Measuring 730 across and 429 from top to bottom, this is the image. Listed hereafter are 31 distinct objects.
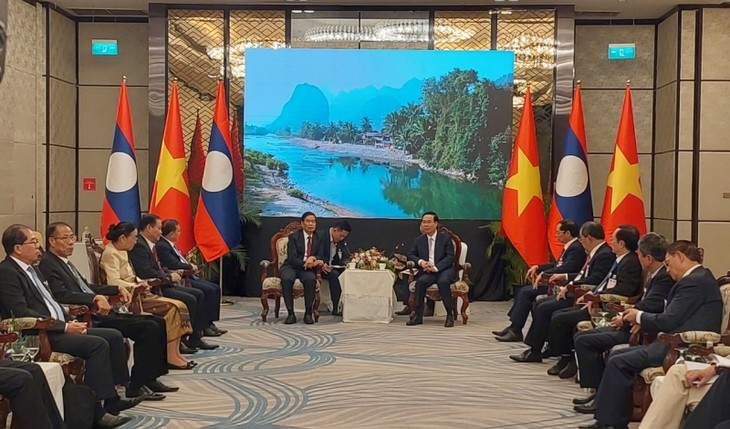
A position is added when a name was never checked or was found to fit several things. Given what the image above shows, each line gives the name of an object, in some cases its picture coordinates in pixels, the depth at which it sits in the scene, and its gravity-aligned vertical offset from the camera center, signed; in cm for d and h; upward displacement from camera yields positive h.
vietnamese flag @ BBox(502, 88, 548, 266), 972 -3
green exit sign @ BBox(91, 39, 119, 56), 1184 +201
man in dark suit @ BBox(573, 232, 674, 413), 553 -88
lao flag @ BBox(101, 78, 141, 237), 918 +7
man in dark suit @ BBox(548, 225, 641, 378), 637 -67
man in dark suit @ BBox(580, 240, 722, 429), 489 -69
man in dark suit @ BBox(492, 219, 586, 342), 794 -70
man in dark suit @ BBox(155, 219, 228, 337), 809 -69
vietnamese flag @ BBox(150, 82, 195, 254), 952 +9
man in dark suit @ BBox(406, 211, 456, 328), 904 -70
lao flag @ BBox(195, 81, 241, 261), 979 -11
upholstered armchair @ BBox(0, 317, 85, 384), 476 -90
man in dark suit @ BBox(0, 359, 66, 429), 412 -100
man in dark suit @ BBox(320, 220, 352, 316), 945 -67
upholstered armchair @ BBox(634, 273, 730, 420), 472 -80
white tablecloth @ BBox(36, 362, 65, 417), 450 -100
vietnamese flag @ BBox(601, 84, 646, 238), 931 +14
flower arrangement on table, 914 -68
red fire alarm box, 1203 +11
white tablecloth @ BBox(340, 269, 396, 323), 909 -106
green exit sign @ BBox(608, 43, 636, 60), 1169 +205
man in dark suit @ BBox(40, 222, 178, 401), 561 -88
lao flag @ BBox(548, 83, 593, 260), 963 +15
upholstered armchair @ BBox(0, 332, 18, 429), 421 -101
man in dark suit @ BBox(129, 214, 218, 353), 725 -71
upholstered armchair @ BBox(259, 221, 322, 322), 927 -91
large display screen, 1119 +82
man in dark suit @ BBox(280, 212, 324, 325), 911 -74
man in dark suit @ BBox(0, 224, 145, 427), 491 -70
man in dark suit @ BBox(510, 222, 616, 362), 716 -74
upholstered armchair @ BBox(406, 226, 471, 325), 916 -93
